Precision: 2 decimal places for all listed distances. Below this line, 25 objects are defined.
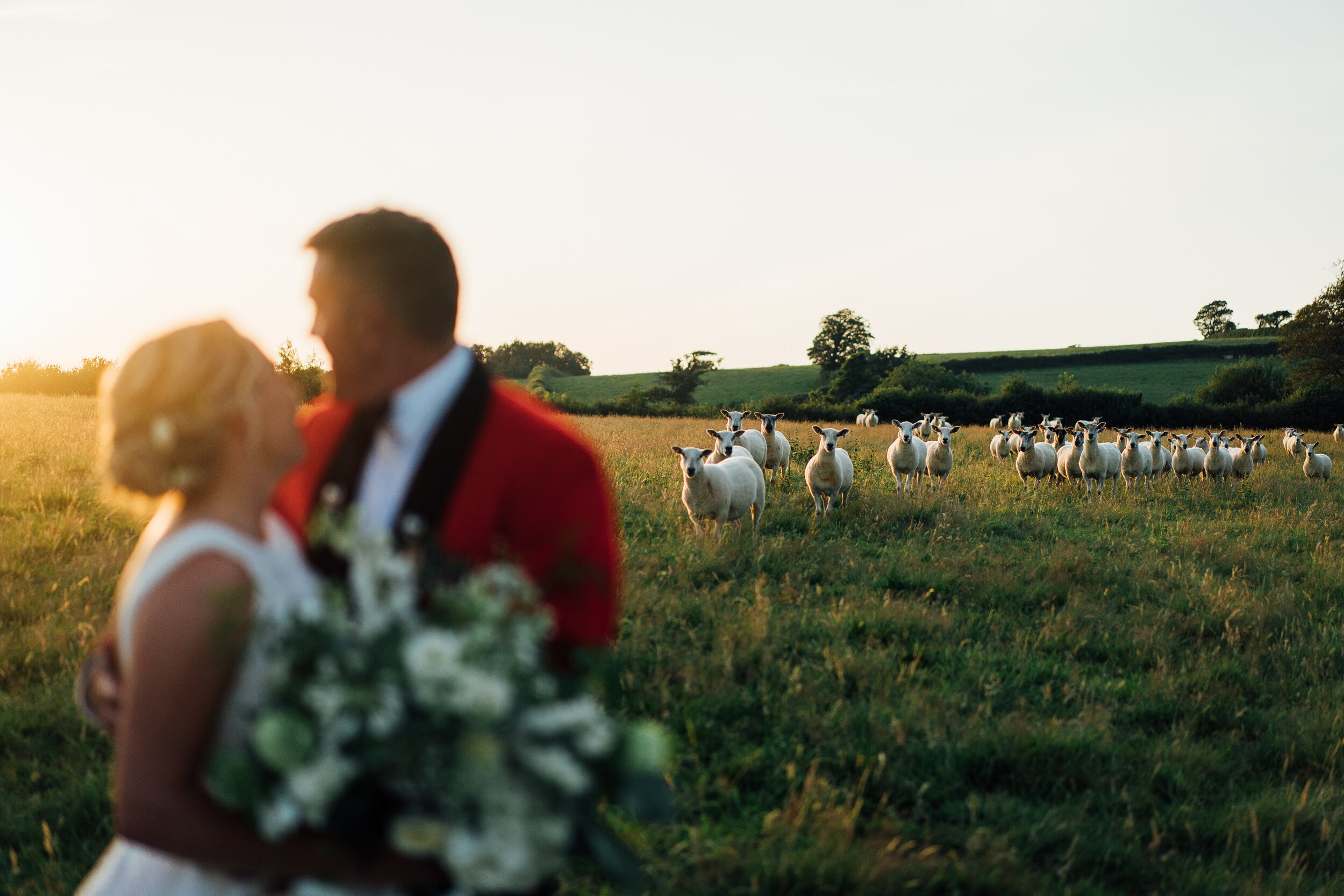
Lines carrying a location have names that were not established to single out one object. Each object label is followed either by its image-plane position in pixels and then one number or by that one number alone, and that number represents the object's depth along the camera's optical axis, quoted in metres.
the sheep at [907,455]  16.50
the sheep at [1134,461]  18.58
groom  1.81
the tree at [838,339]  79.44
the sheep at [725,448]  12.37
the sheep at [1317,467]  20.25
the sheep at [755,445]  16.06
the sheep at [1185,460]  19.88
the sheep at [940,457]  16.98
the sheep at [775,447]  16.84
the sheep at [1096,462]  17.33
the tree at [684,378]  66.94
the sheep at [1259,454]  23.36
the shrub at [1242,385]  50.38
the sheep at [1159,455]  20.11
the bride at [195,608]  1.42
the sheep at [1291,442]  26.69
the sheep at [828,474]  12.40
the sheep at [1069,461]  17.89
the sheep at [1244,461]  19.95
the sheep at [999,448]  23.12
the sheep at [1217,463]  19.45
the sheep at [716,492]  9.88
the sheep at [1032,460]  17.56
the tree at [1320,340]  42.06
